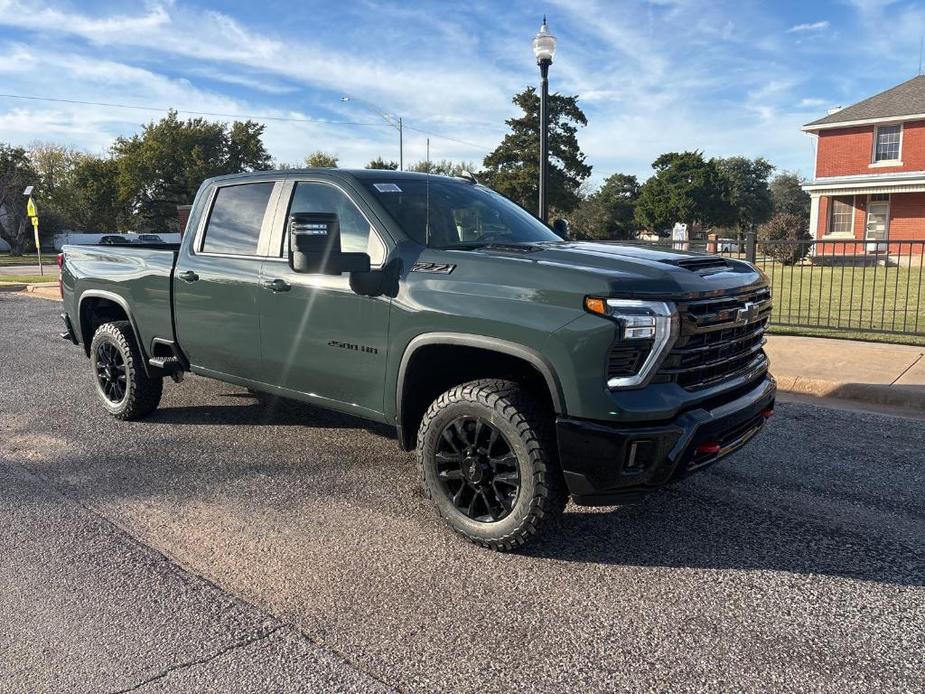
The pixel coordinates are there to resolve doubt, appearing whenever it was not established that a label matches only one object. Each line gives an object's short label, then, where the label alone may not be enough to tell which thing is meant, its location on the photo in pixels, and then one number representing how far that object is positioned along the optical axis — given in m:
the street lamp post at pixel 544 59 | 10.26
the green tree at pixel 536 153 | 53.31
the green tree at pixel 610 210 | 72.12
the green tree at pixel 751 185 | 82.25
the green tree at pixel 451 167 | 59.37
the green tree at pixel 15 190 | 54.59
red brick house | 31.66
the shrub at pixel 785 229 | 37.14
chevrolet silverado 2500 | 3.15
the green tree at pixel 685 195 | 65.88
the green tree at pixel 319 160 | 65.59
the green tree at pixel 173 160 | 59.03
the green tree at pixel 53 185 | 59.61
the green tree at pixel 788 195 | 86.00
